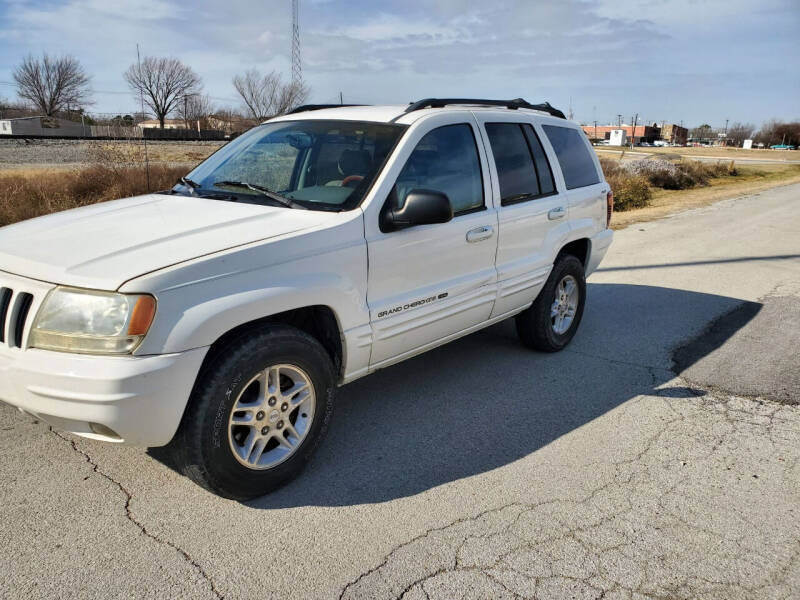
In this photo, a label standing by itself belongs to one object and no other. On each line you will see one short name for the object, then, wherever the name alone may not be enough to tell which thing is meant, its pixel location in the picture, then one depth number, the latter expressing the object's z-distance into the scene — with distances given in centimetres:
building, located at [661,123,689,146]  13810
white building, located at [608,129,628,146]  11575
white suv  272
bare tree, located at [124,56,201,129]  6475
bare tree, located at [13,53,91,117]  7362
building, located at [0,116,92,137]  5503
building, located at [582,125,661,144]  13338
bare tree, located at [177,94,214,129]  6294
